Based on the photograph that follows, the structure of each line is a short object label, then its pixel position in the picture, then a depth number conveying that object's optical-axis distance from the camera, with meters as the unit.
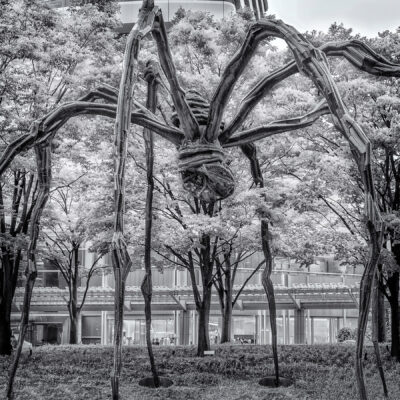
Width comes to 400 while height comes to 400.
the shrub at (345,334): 23.80
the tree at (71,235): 17.34
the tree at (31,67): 10.43
